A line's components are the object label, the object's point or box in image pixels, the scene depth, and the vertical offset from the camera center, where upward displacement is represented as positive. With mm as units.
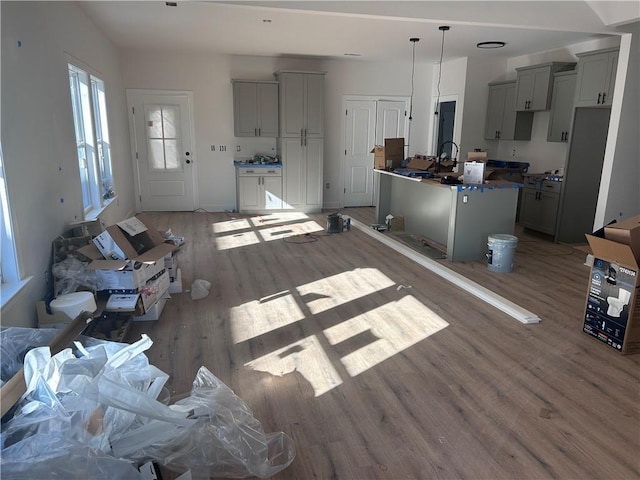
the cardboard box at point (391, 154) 6816 -289
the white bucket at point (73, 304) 3035 -1152
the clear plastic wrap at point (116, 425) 1636 -1170
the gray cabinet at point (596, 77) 5418 +723
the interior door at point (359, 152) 8797 -345
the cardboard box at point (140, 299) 3391 -1276
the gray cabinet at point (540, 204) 6301 -979
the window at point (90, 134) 4793 -26
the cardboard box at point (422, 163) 6270 -395
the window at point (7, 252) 2742 -748
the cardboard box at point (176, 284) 4293 -1429
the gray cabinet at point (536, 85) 6609 +769
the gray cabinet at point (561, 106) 6320 +430
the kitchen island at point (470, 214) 5156 -924
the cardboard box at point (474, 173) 5168 -430
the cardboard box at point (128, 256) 3402 -988
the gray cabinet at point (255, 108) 7977 +443
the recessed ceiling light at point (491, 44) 6661 +1345
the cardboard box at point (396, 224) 6904 -1345
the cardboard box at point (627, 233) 3150 -676
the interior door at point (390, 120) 8898 +290
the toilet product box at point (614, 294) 3107 -1107
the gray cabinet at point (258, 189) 8148 -996
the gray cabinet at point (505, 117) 7473 +314
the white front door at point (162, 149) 7930 -293
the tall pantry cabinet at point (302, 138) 8000 -73
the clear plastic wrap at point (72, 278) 3318 -1078
